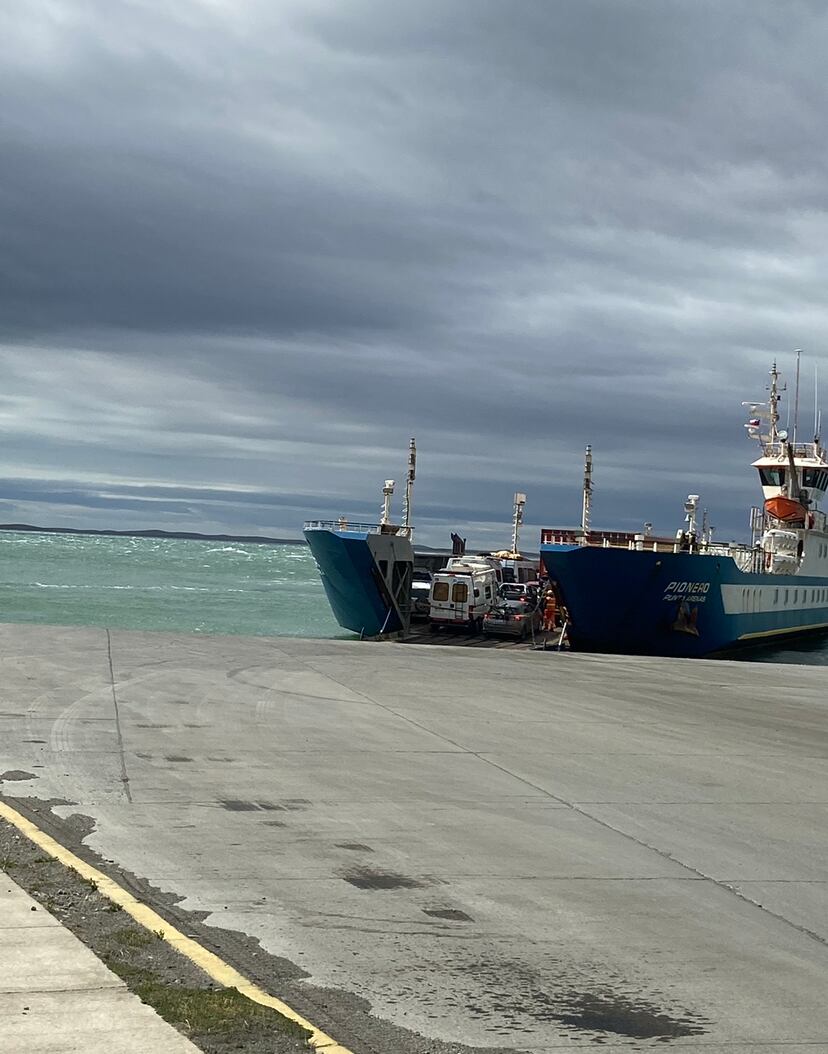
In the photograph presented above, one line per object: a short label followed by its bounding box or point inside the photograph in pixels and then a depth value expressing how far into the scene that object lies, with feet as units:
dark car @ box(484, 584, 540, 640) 146.82
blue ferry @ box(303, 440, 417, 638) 149.79
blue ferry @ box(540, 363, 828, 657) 136.98
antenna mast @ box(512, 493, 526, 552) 195.72
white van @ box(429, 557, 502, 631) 154.20
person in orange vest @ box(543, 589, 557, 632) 159.43
